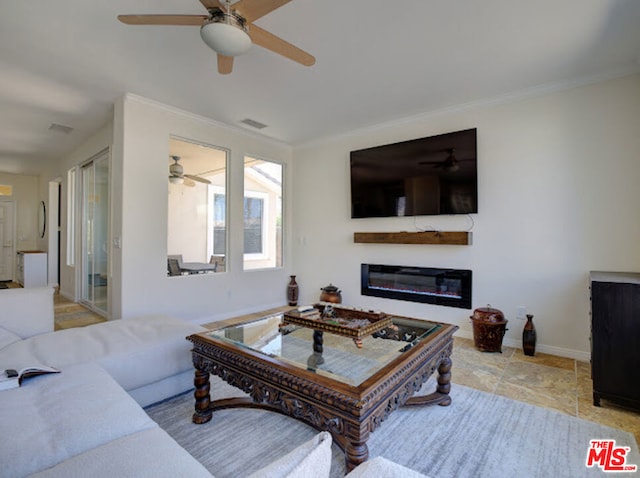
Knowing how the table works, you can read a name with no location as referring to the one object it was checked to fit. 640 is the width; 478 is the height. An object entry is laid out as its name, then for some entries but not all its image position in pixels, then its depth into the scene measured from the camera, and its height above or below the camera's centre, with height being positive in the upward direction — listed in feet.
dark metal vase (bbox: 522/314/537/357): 10.09 -3.08
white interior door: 24.44 -0.09
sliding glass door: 14.48 +0.34
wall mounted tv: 11.69 +2.49
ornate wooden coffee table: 4.24 -2.08
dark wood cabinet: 6.88 -2.18
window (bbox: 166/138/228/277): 12.82 +1.34
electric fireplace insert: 12.03 -1.80
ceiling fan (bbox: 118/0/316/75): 5.83 +4.10
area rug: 5.17 -3.63
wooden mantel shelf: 11.71 +0.10
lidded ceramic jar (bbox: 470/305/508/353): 10.26 -2.87
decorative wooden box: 6.47 -1.79
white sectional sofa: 2.98 -2.14
